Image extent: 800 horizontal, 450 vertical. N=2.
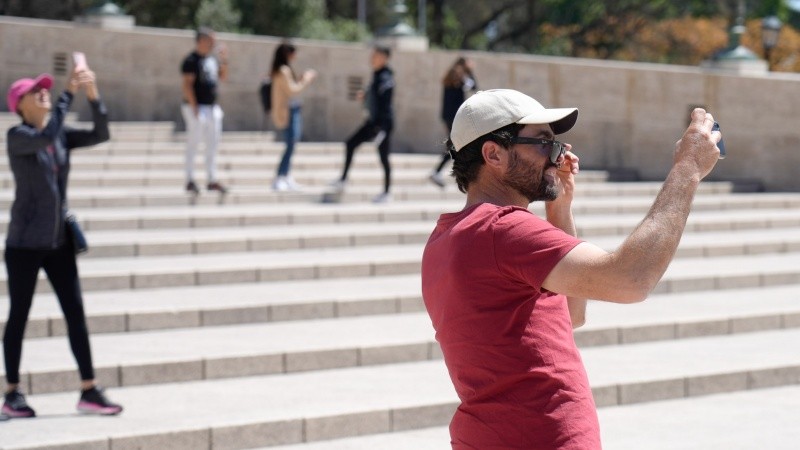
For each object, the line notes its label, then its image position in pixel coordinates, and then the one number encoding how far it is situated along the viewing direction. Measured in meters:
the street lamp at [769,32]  22.53
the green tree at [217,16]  31.89
